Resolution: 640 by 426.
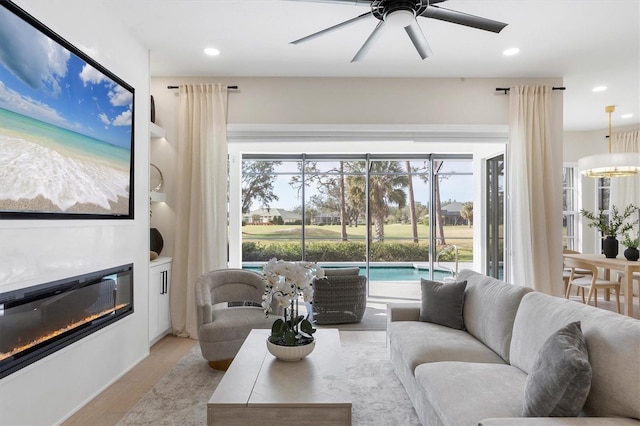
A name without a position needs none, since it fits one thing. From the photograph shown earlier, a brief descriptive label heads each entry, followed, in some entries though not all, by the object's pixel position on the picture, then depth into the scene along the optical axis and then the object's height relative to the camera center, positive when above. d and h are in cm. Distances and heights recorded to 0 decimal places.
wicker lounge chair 480 -100
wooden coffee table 186 -89
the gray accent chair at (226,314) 330 -88
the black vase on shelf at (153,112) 447 +122
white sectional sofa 155 -79
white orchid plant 239 -46
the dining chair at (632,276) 458 -84
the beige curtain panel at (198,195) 450 +27
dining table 453 -61
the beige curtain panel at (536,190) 461 +32
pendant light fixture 491 +67
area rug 256 -132
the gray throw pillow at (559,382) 148 -64
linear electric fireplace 212 -63
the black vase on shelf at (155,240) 449 -26
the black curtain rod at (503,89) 470 +154
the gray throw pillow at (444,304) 310 -71
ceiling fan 237 +129
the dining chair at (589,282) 512 -89
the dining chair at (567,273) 589 -89
